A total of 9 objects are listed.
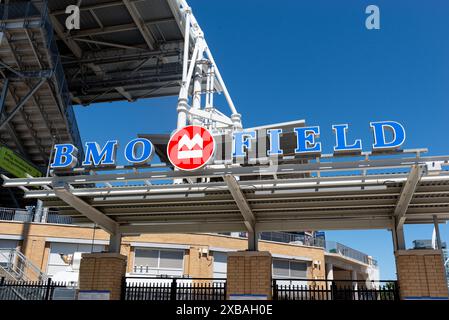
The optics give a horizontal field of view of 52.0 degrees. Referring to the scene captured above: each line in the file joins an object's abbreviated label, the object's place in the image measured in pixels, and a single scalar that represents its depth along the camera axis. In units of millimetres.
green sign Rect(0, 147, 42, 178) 28281
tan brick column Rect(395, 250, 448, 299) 12773
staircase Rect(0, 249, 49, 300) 17281
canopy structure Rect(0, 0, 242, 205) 25188
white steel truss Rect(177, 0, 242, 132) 22984
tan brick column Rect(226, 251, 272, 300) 13844
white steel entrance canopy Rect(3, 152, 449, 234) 11617
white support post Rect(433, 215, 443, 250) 13231
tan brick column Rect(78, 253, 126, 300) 15102
